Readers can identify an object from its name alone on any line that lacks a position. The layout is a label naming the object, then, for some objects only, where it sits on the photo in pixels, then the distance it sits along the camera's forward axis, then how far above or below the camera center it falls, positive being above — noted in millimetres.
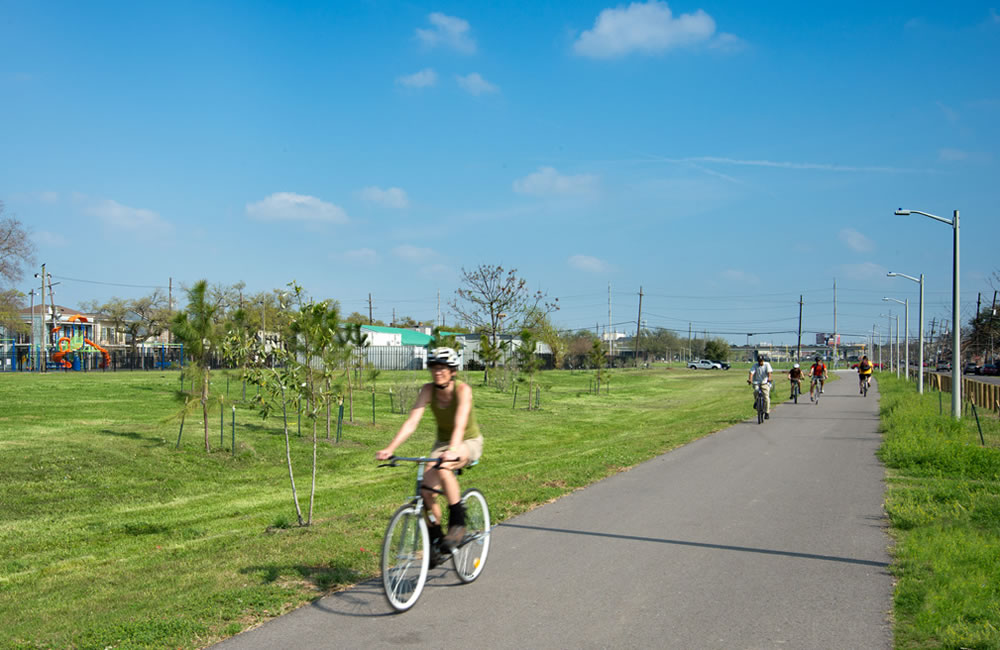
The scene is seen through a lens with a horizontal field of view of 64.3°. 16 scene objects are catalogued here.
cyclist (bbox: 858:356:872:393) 38094 -688
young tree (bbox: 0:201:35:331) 41531 +3136
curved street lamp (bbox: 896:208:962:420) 20859 +374
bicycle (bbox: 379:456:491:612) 5352 -1422
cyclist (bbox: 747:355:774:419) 22031 -609
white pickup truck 105644 -1265
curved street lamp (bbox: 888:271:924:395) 34094 +91
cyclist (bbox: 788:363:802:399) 31141 -755
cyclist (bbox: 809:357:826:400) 32250 -638
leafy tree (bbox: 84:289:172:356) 83562 +3397
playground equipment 61344 -200
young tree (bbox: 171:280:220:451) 17469 +435
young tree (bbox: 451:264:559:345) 41062 +2588
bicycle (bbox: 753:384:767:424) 21969 -1344
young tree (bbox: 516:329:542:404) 36031 -344
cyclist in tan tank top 5797 -617
